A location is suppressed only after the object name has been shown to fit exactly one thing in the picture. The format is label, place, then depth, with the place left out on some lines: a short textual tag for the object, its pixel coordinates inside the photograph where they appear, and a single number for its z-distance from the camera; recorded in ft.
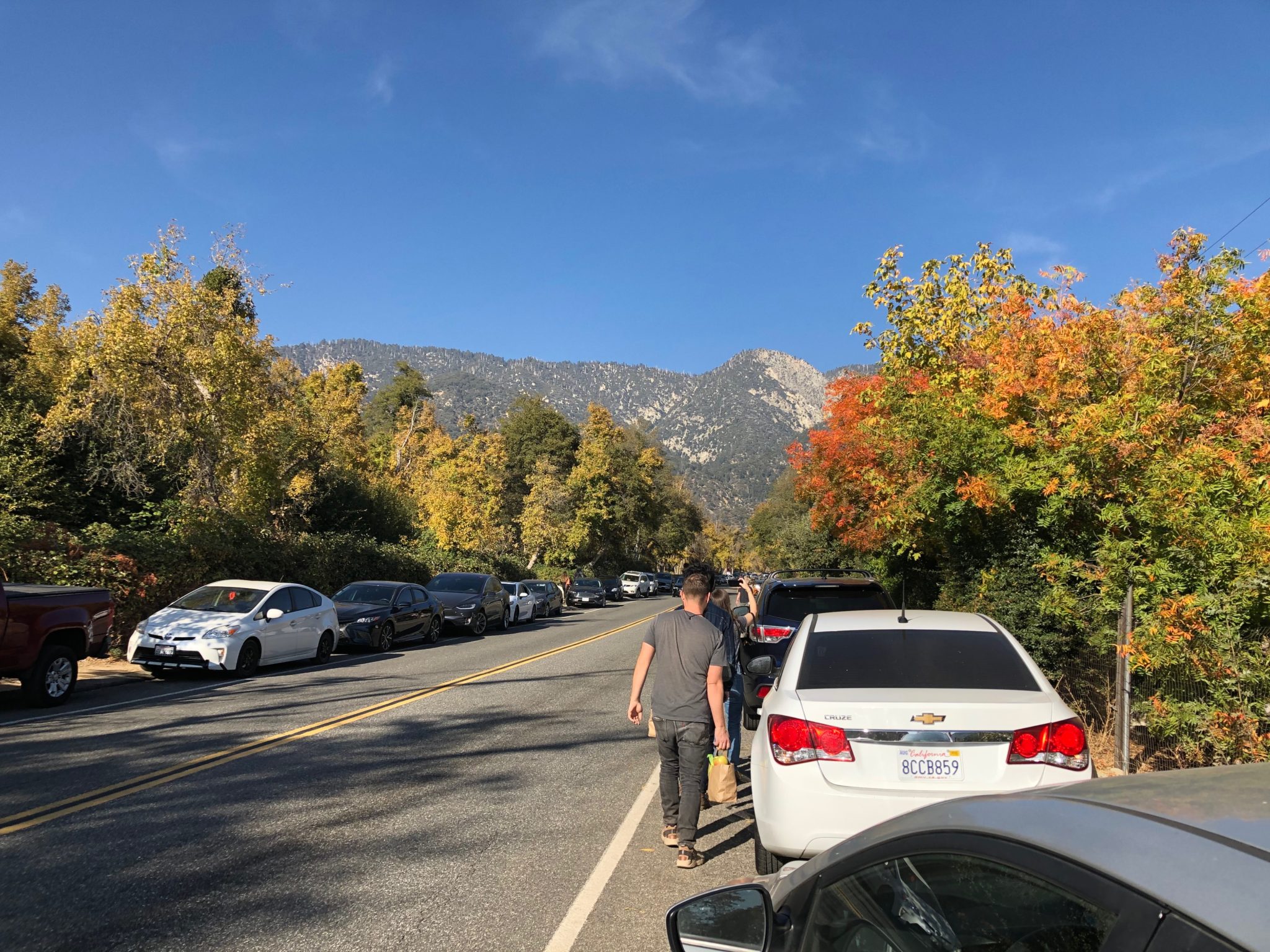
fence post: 26.96
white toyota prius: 45.96
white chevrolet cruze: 15.39
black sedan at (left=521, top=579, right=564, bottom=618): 123.54
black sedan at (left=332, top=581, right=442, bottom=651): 64.69
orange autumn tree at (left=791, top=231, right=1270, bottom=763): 24.23
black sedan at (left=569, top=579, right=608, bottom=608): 160.66
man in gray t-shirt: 19.27
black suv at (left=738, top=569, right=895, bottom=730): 35.47
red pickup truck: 35.17
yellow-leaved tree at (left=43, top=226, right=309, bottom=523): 68.23
